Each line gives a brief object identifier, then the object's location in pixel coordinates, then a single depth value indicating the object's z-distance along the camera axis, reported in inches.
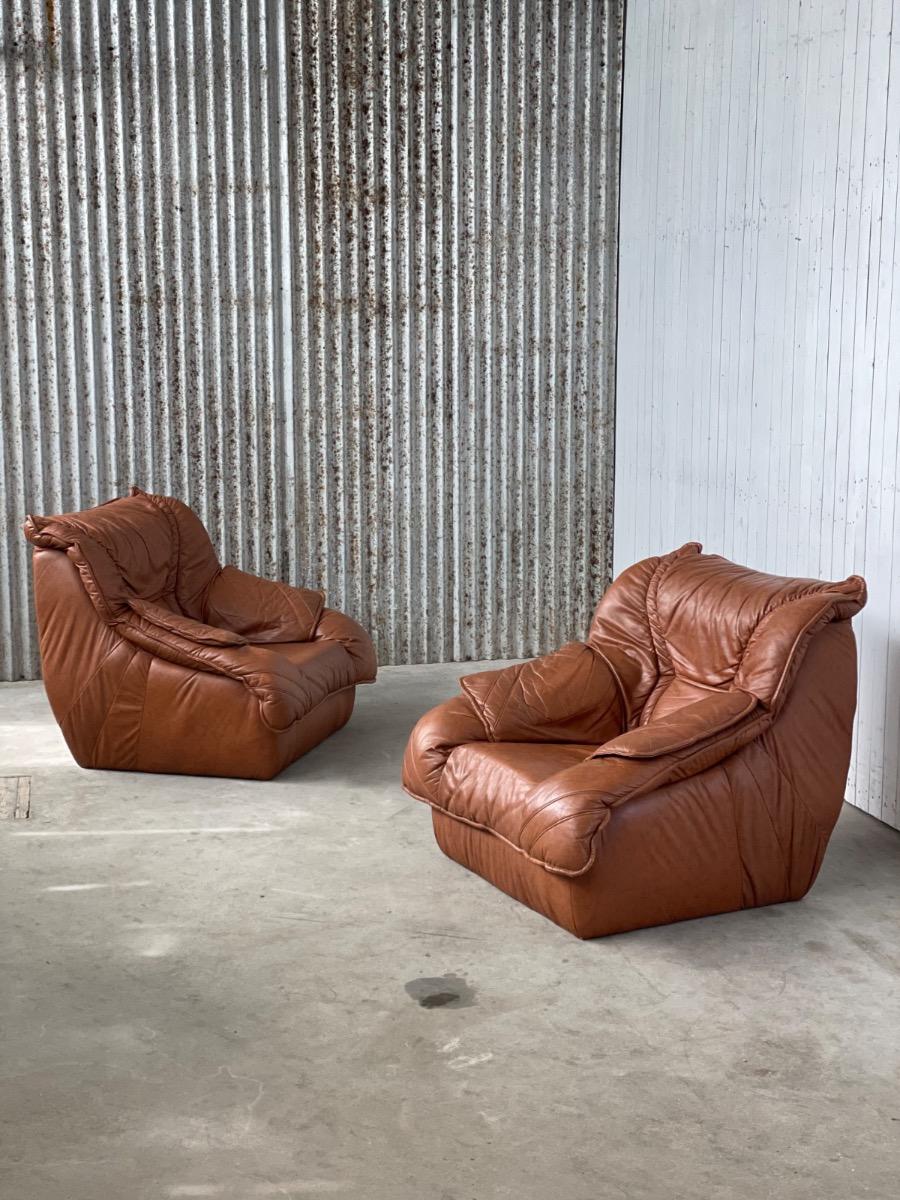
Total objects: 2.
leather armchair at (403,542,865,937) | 139.3
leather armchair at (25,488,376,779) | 191.6
